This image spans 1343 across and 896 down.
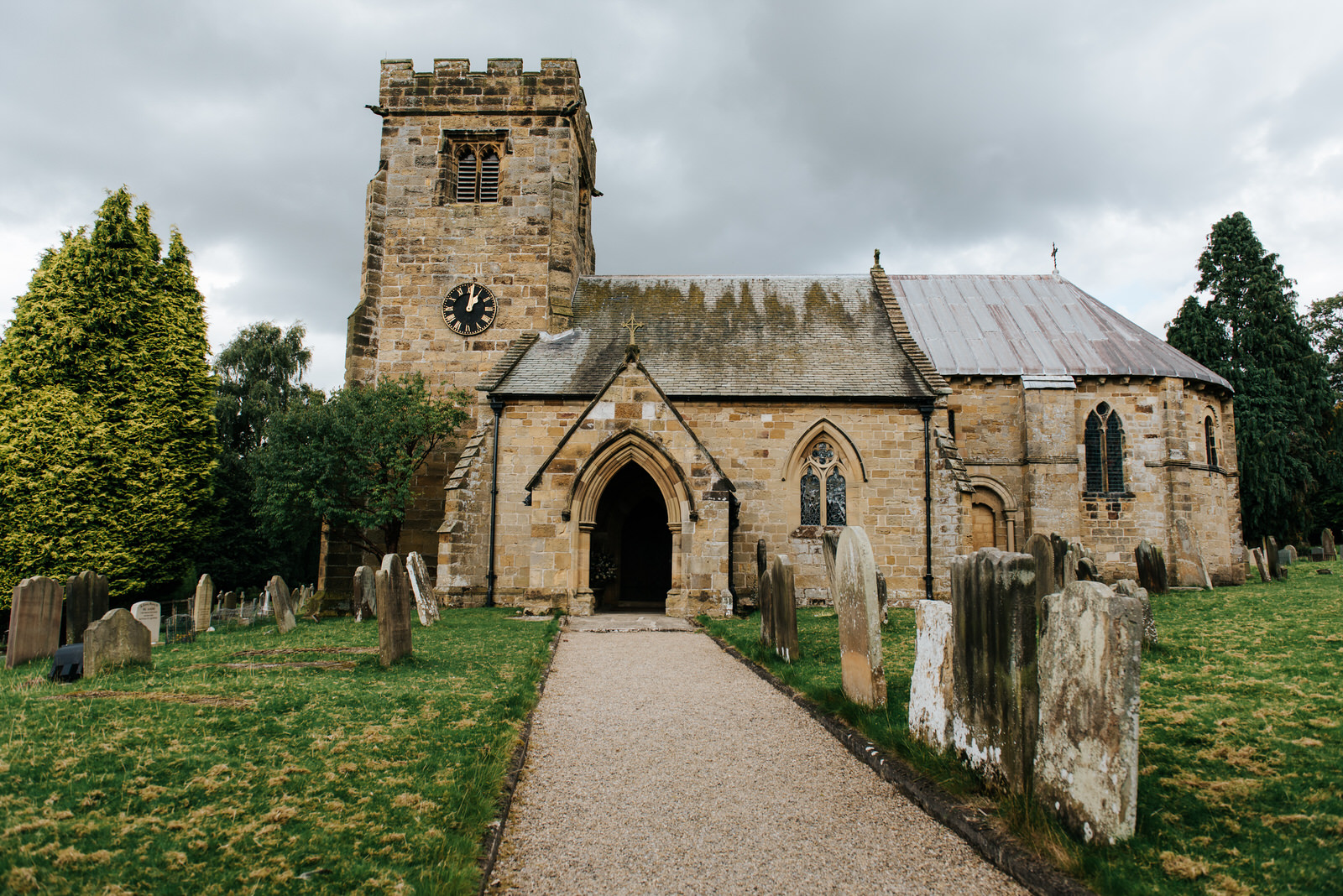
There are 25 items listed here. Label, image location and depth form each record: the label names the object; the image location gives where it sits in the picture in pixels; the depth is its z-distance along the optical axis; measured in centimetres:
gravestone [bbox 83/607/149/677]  816
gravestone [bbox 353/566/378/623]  1527
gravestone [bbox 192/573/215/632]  1379
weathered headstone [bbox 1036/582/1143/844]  369
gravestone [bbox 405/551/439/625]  1366
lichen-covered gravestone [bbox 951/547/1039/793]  436
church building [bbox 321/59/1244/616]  1798
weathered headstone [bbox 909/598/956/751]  531
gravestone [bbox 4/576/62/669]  960
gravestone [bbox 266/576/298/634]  1344
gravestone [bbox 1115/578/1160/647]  841
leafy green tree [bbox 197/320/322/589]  2784
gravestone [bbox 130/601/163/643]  1182
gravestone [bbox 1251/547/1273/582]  1969
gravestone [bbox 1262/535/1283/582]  2073
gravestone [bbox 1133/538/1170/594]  1530
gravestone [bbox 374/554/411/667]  876
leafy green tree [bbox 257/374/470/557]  1820
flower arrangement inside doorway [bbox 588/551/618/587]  1853
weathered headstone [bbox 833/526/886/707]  662
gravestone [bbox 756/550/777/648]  1037
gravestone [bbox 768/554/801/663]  952
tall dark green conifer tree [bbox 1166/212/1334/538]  3072
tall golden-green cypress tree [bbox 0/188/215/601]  1769
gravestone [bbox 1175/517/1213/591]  2017
